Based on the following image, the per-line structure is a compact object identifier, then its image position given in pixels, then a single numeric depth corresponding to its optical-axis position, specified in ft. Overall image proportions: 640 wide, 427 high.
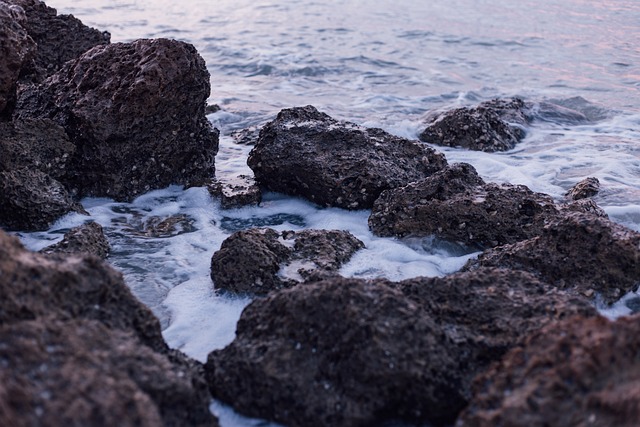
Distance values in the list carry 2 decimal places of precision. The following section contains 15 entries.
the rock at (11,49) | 13.20
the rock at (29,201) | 14.10
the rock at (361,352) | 8.13
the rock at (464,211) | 13.92
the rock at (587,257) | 11.79
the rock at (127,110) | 15.74
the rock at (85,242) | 12.37
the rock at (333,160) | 15.99
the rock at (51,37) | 21.09
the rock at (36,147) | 14.66
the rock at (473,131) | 22.48
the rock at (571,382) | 6.42
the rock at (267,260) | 12.05
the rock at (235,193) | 16.70
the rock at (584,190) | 17.81
